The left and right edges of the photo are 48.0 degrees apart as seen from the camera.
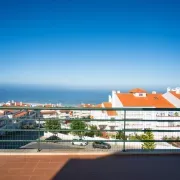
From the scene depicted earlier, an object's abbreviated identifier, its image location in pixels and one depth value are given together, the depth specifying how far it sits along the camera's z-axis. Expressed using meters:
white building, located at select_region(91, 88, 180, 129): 33.72
